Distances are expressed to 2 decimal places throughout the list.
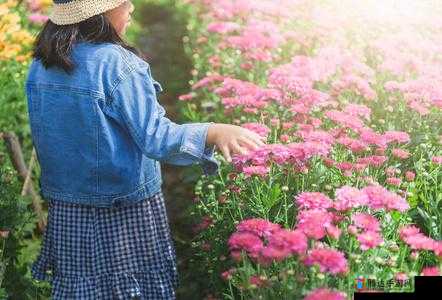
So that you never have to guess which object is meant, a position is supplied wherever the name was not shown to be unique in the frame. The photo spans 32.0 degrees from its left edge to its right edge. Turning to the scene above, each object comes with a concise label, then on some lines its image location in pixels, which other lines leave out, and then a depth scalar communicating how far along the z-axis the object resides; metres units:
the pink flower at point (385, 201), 2.31
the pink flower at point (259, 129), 2.98
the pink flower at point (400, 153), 2.96
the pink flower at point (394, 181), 2.75
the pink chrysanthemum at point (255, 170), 2.67
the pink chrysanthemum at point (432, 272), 2.10
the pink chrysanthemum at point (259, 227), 2.30
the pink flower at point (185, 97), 4.28
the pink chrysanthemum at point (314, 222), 2.16
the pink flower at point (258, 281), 2.21
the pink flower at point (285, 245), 2.08
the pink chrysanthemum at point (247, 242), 2.21
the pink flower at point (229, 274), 2.40
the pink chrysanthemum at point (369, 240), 2.19
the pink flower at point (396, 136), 2.98
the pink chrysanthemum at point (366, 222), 2.23
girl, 2.40
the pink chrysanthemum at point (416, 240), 2.26
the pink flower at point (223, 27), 4.88
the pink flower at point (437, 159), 2.92
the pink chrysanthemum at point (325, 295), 1.89
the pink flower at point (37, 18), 5.71
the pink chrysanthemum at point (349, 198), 2.32
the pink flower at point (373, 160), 2.83
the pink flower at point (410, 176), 2.88
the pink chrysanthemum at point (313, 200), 2.36
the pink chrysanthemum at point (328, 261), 2.02
